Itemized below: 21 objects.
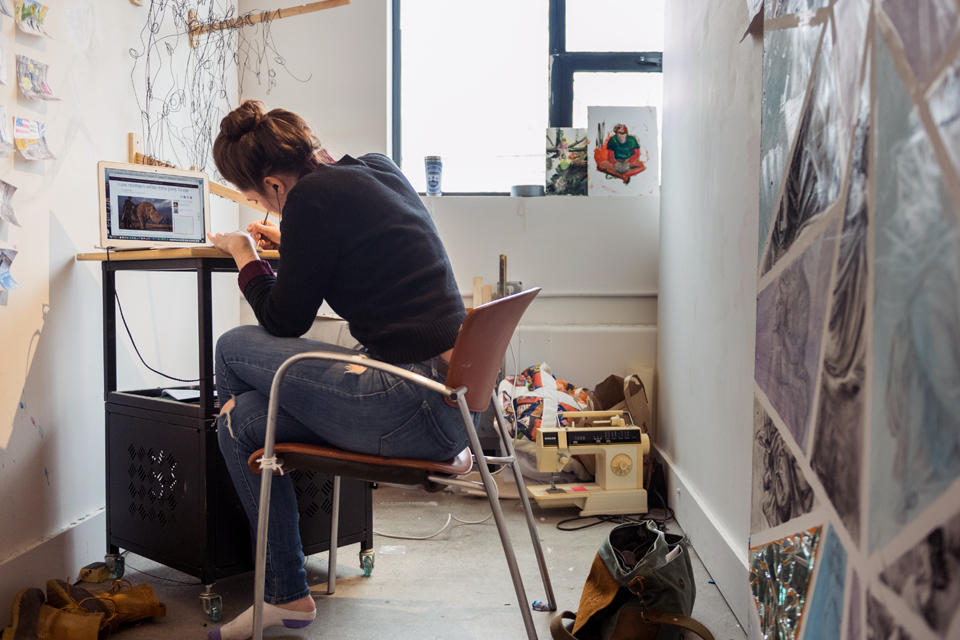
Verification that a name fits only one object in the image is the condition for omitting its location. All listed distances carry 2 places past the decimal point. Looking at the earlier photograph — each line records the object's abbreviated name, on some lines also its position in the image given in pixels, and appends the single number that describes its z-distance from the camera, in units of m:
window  3.17
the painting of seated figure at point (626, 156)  2.98
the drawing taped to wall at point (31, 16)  1.53
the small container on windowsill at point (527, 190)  2.97
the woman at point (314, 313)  1.24
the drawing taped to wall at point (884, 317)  0.64
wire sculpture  2.13
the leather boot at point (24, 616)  1.42
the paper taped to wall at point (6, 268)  1.51
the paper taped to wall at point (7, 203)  1.50
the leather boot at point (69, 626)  1.38
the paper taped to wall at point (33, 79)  1.54
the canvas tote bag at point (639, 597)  1.37
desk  1.55
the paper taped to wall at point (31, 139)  1.54
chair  1.13
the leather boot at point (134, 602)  1.47
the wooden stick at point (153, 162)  1.94
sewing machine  2.31
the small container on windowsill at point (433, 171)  2.99
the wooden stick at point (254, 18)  2.37
